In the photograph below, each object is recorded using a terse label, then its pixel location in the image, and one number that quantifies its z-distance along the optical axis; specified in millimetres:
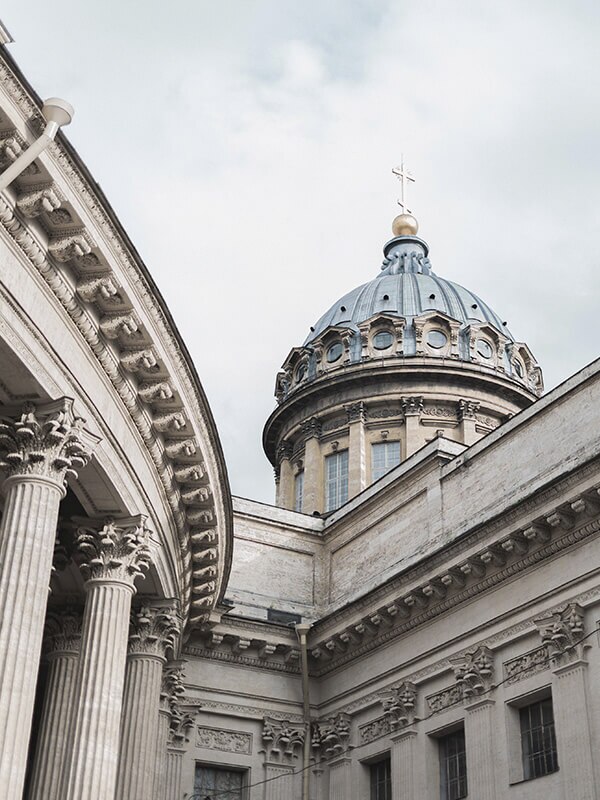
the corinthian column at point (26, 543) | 12688
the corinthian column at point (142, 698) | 18641
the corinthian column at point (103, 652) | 15180
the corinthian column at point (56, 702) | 17609
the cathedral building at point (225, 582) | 14031
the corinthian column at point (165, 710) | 23227
